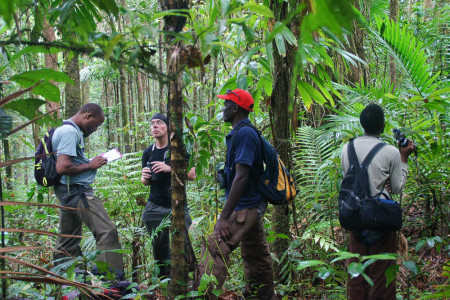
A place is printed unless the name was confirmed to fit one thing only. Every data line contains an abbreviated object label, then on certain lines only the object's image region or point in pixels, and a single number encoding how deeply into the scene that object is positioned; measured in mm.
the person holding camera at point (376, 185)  2961
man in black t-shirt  4539
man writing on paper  4047
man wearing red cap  3291
